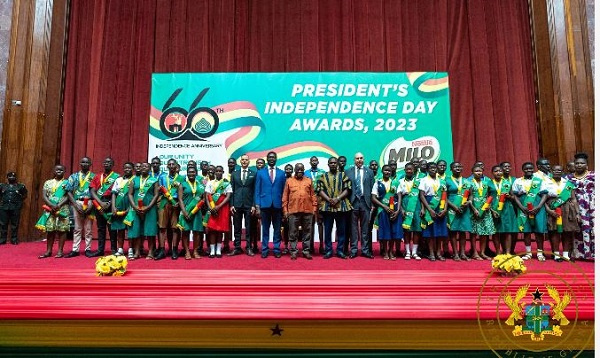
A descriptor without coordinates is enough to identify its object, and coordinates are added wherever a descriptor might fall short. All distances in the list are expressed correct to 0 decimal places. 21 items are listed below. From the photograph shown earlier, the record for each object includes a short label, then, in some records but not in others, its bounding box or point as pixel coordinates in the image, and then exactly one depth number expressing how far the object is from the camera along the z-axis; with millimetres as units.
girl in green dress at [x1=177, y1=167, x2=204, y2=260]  4906
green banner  7727
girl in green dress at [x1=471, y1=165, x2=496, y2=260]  4914
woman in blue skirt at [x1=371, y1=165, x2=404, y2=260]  4945
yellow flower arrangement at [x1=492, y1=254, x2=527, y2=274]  3369
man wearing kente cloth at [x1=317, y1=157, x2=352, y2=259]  4930
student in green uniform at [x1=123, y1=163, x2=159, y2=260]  4816
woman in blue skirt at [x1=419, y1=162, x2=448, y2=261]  4836
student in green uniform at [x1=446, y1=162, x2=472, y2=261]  4895
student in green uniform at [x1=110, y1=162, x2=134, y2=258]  4898
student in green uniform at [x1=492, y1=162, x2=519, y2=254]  4977
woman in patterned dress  4715
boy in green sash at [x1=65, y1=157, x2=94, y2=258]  4988
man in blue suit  5027
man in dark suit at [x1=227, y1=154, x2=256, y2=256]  5109
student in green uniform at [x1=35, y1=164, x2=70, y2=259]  4992
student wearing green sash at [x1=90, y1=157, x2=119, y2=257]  4977
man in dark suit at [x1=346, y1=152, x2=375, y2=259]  4988
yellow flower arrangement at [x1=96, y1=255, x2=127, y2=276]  3662
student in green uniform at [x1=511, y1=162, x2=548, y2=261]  4832
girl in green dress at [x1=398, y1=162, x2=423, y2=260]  4902
